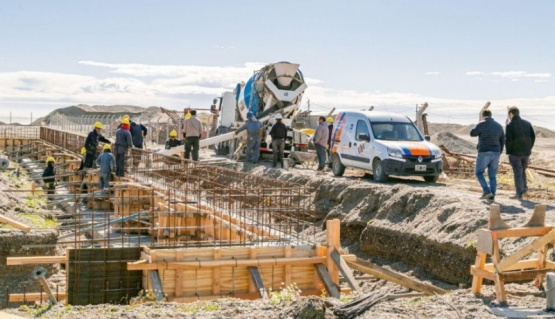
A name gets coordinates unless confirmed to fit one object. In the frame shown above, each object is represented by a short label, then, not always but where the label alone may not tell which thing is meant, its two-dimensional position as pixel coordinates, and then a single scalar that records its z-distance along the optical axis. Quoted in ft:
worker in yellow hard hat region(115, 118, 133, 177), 62.95
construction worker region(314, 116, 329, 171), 66.69
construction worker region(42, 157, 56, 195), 68.74
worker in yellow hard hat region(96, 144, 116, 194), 59.31
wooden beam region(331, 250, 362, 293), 35.04
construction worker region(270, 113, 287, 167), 70.79
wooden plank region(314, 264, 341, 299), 34.91
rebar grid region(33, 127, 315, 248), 40.50
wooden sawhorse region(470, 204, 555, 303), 25.67
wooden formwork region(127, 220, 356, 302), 34.96
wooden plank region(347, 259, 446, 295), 34.63
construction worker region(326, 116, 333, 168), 66.66
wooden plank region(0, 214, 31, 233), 41.37
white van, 54.90
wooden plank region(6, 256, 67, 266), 35.55
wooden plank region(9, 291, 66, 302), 35.88
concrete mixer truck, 76.74
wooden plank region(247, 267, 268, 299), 33.72
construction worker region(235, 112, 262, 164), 72.54
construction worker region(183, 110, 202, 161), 67.26
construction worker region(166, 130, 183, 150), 81.36
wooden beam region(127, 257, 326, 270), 34.71
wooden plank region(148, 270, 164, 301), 32.63
